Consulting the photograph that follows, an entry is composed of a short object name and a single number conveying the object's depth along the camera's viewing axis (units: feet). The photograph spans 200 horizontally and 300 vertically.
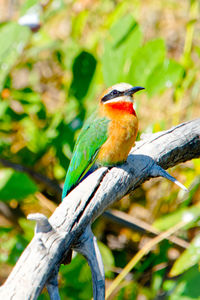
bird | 19.66
